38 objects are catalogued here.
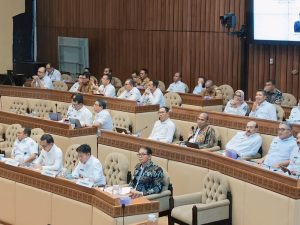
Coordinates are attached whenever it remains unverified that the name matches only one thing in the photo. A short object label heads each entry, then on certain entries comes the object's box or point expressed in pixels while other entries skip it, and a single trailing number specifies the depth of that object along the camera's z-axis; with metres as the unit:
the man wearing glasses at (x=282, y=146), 8.98
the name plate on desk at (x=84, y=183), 7.75
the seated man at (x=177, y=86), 15.48
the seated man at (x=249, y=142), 9.80
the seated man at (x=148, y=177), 8.44
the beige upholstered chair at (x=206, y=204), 7.81
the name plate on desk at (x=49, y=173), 8.29
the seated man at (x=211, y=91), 13.59
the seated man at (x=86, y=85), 14.55
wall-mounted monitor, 13.38
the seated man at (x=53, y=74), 17.19
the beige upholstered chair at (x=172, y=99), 13.69
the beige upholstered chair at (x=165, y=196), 8.36
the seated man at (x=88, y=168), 8.73
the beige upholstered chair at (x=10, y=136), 12.02
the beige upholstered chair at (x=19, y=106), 14.96
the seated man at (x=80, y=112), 11.92
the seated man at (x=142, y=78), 15.52
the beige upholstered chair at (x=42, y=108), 14.46
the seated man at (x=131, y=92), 13.68
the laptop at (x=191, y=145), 9.48
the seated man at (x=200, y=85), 14.70
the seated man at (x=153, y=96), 13.26
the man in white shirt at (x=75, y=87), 15.27
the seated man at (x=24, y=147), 10.42
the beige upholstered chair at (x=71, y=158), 9.74
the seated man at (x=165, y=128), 10.91
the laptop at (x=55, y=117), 12.06
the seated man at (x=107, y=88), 14.33
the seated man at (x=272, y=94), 12.41
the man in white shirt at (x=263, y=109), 10.99
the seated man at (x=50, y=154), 9.60
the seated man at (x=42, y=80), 16.12
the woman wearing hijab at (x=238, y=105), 11.65
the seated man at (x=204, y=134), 10.36
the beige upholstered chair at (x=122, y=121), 12.36
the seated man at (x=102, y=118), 11.47
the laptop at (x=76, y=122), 11.24
